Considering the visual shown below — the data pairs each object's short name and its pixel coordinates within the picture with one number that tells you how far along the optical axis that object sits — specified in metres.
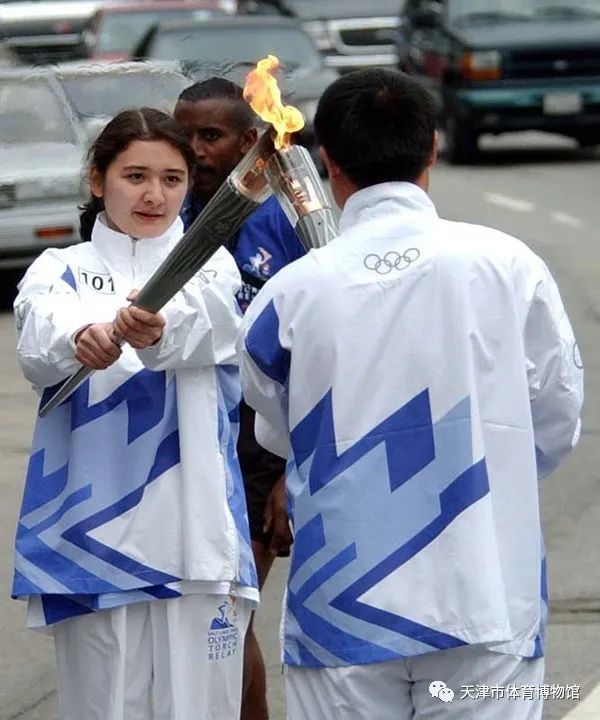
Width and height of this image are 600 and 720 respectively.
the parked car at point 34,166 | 6.38
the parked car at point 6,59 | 10.36
